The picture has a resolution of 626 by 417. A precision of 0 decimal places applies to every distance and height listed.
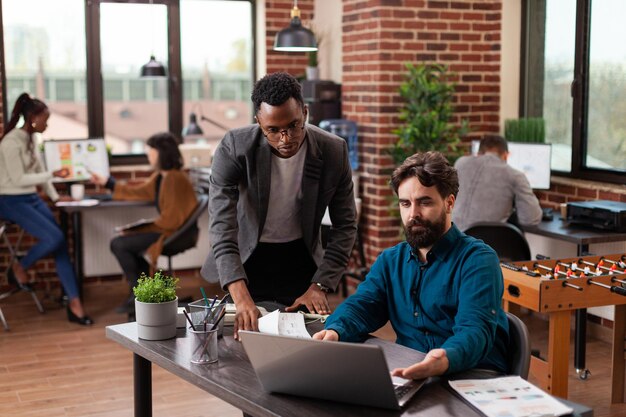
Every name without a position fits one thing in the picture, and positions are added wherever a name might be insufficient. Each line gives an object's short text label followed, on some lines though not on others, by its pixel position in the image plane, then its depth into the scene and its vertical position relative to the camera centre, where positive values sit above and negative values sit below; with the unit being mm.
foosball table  3711 -784
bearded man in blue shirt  2338 -487
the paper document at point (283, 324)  2508 -627
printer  4859 -599
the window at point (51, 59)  6621 +397
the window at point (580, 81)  5539 +180
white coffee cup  6230 -573
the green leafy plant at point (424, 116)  5961 -49
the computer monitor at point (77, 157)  6355 -339
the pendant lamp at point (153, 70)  6500 +297
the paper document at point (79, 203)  6020 -643
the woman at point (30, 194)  5781 -556
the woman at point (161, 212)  5961 -697
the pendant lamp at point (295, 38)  5922 +482
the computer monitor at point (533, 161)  5738 -346
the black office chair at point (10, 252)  5816 -1014
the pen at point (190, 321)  2404 -582
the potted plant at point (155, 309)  2523 -572
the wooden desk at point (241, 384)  1969 -678
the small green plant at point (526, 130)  6039 -149
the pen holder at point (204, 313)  2445 -575
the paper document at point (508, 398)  1905 -656
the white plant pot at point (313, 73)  6742 +278
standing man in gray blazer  2920 -364
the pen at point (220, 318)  2402 -590
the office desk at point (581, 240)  4730 -717
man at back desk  5121 -486
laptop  1886 -584
